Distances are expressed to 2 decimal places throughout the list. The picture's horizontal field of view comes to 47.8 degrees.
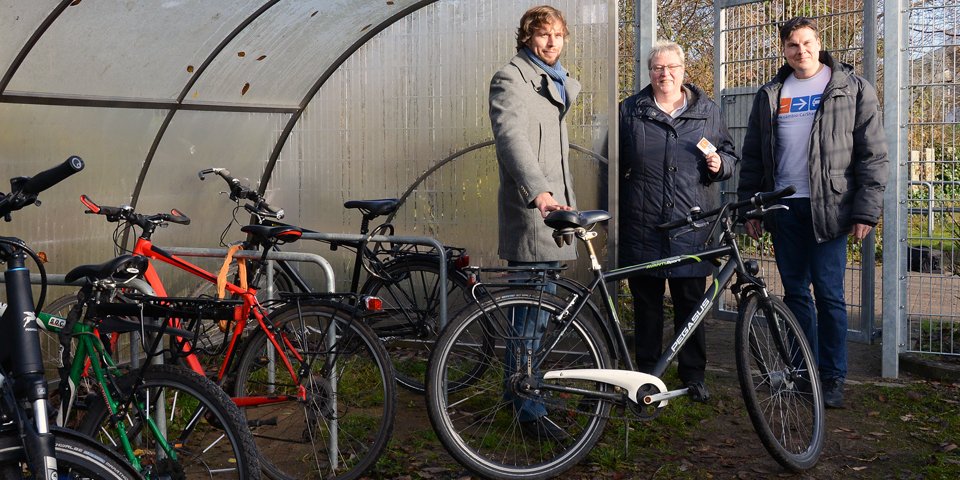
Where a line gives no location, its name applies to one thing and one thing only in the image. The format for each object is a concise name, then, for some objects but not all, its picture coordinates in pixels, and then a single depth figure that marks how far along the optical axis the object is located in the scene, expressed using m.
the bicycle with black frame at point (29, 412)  2.46
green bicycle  3.30
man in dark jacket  5.38
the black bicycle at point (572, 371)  4.21
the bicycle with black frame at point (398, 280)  5.88
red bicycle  4.11
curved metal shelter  5.59
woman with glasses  5.21
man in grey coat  4.59
